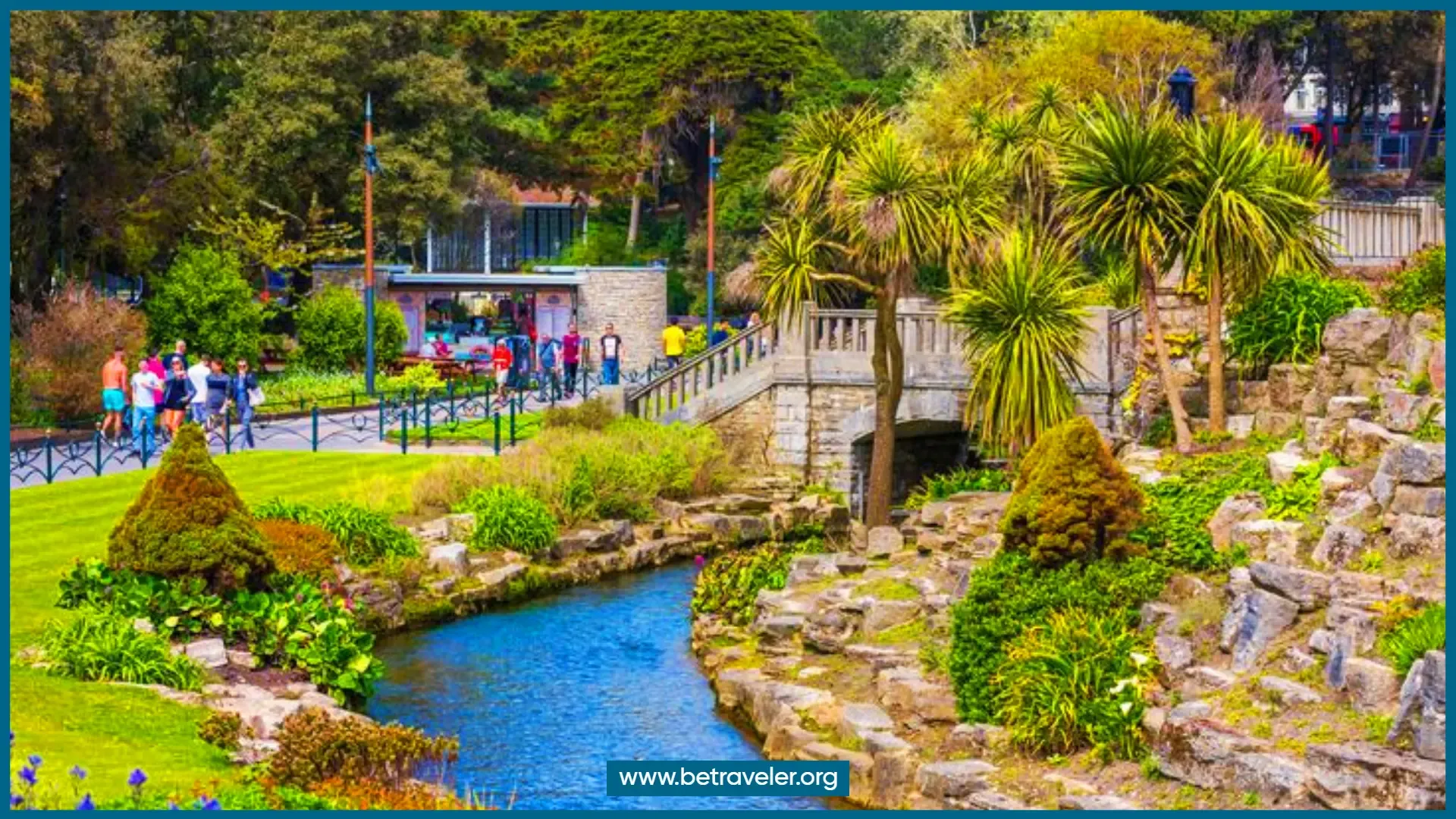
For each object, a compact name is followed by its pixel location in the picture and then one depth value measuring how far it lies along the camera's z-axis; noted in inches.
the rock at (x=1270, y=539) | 973.8
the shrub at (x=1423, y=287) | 1190.9
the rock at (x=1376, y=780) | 761.0
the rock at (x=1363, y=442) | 1039.6
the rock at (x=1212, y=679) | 888.3
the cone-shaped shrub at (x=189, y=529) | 1067.3
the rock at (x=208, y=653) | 1023.0
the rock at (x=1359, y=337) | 1220.5
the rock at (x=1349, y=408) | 1122.0
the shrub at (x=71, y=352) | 1879.9
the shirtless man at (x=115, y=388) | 1686.8
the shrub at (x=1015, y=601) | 958.4
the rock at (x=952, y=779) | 860.0
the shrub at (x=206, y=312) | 2210.9
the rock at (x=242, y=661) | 1042.7
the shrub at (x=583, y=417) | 1668.3
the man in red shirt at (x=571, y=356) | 2110.0
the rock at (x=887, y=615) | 1115.3
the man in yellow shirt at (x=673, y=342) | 2154.3
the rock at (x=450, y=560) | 1342.3
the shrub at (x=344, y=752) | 830.5
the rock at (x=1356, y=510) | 954.7
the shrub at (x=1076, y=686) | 877.2
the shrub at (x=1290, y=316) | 1306.6
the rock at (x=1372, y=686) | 820.0
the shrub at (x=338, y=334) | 2365.9
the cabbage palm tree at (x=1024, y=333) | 1371.8
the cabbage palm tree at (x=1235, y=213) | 1264.8
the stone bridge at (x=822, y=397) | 1636.3
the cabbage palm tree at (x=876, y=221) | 1393.9
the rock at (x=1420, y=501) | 918.4
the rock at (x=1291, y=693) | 845.8
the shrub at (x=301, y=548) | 1190.3
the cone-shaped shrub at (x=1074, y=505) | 1020.5
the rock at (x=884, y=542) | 1286.9
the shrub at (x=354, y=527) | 1302.9
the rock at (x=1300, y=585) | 913.5
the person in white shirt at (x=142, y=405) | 1660.9
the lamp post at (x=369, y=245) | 2153.1
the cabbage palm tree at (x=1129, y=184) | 1258.0
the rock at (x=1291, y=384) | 1279.5
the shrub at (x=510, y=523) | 1407.5
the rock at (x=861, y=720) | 951.0
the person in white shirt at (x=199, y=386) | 1739.7
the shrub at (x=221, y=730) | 889.5
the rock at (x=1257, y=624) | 904.3
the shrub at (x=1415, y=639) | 822.5
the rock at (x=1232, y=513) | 1034.9
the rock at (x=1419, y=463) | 930.1
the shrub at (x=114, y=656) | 984.9
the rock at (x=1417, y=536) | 909.8
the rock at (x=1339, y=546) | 932.6
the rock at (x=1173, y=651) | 919.7
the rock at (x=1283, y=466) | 1061.1
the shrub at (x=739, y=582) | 1269.7
